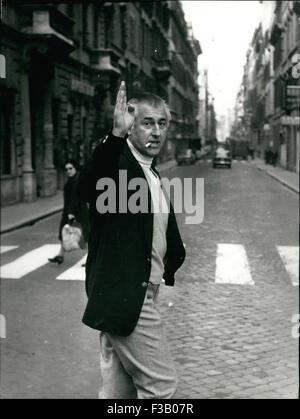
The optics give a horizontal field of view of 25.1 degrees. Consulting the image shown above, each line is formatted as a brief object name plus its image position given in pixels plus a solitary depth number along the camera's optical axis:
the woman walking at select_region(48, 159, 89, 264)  8.60
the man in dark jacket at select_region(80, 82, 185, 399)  2.67
